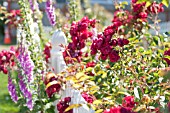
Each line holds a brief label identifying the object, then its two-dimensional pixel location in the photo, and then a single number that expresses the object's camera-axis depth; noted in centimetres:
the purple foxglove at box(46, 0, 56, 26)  523
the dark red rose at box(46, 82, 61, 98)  408
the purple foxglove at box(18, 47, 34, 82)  416
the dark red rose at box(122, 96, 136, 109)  284
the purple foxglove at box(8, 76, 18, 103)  438
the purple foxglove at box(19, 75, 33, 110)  415
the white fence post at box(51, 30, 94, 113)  437
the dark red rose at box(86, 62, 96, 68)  411
